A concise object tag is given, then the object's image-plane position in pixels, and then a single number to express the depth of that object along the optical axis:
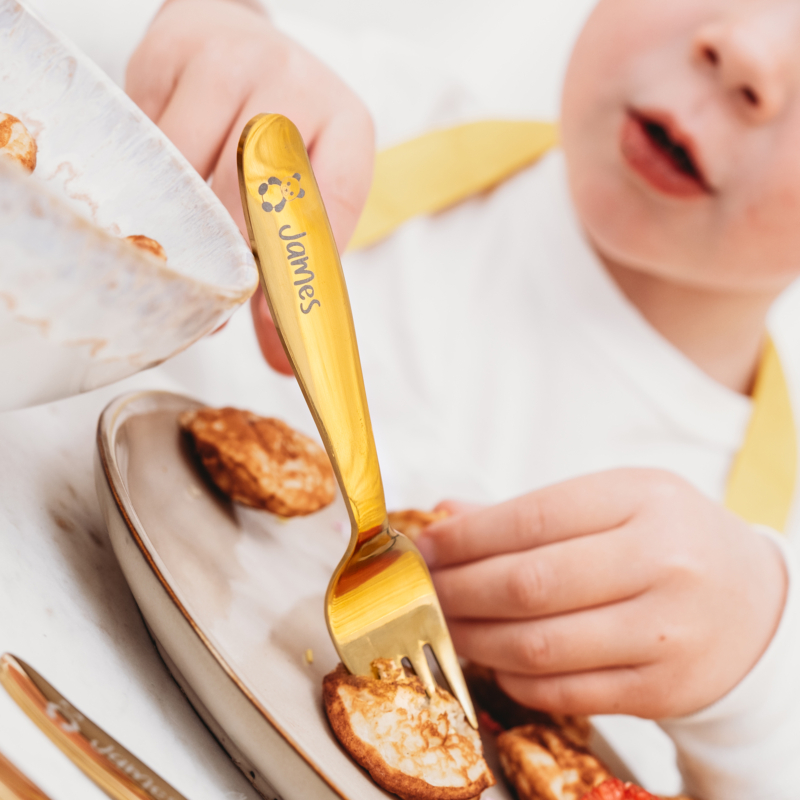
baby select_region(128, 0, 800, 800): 0.34
